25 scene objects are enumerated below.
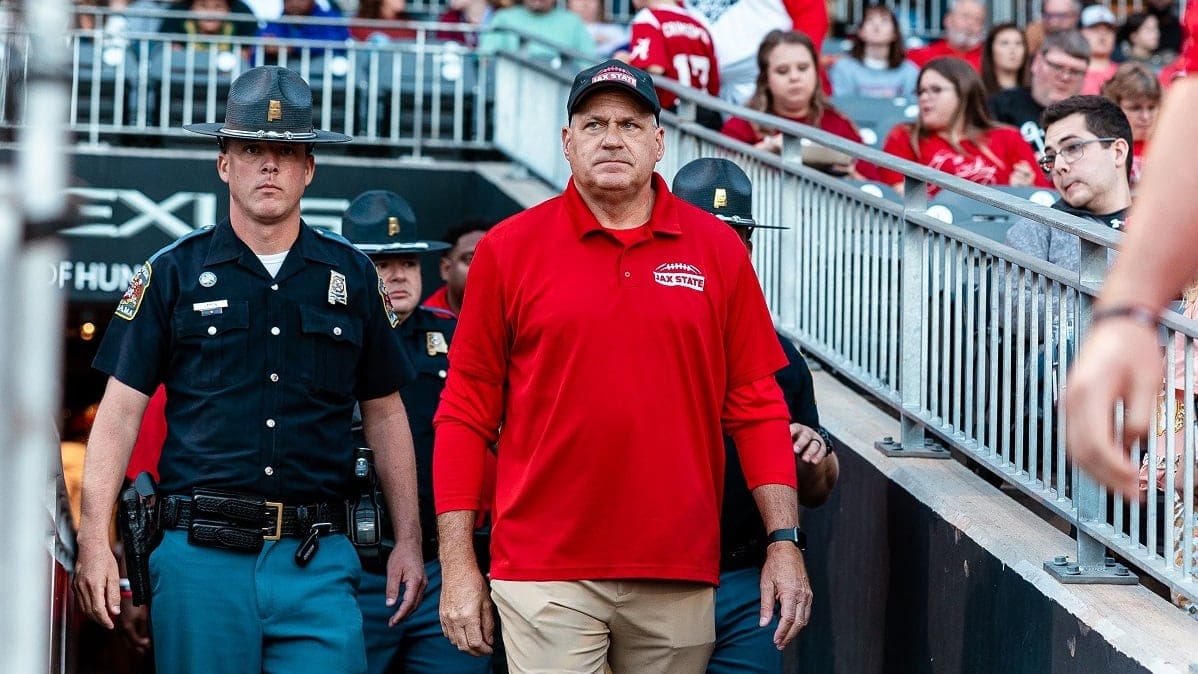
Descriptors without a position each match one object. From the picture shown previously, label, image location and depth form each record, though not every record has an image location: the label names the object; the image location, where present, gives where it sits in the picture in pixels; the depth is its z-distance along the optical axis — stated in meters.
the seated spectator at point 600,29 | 13.59
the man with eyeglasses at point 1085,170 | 5.73
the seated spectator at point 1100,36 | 11.66
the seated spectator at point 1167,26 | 14.45
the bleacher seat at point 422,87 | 12.78
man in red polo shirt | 4.28
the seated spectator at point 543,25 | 12.45
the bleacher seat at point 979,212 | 7.29
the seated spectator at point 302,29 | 13.12
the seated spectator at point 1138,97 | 8.16
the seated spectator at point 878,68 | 12.61
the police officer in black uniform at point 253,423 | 4.82
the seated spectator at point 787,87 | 8.50
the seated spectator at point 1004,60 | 11.12
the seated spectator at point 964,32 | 13.23
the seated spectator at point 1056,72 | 9.88
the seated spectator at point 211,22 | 12.85
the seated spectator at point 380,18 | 13.68
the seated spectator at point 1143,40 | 14.12
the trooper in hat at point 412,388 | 5.83
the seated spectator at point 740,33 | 10.20
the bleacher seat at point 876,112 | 11.21
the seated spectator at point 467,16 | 13.73
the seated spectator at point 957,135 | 8.55
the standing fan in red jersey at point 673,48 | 9.40
